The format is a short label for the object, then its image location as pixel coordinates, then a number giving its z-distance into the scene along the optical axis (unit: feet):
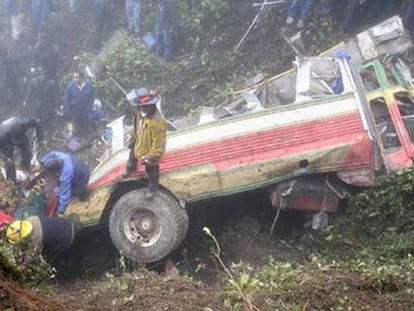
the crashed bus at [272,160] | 22.61
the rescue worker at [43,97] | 36.11
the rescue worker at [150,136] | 22.31
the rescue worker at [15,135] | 28.35
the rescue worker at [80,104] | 33.19
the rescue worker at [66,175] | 24.22
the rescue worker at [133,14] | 37.86
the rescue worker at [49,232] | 20.69
